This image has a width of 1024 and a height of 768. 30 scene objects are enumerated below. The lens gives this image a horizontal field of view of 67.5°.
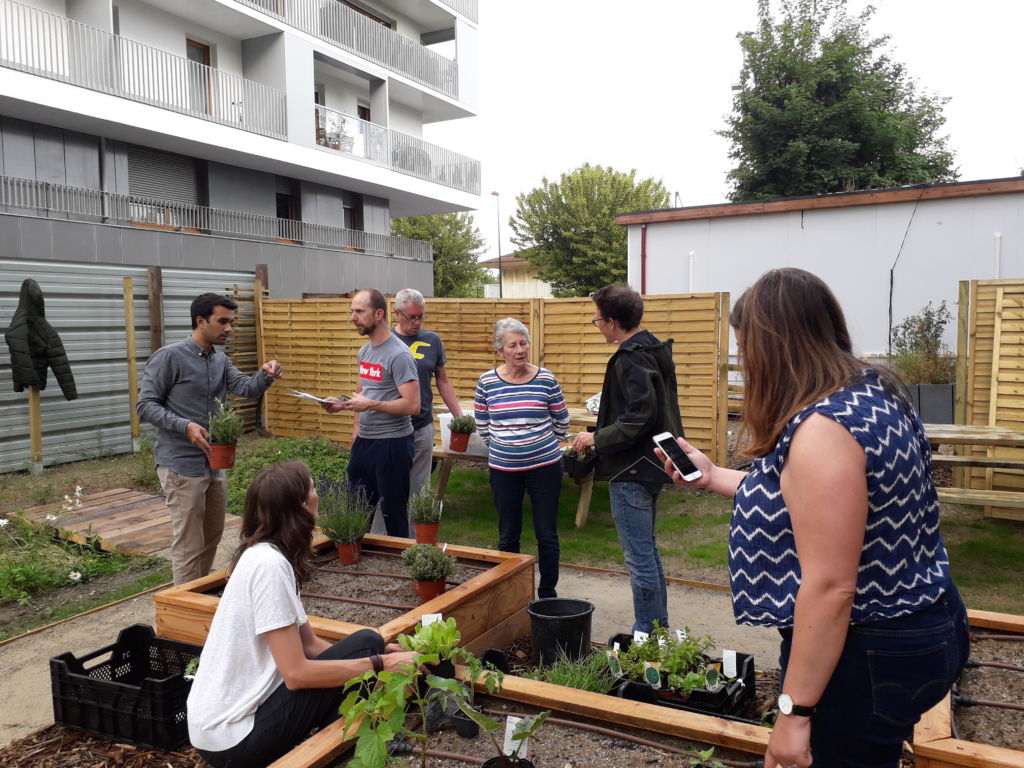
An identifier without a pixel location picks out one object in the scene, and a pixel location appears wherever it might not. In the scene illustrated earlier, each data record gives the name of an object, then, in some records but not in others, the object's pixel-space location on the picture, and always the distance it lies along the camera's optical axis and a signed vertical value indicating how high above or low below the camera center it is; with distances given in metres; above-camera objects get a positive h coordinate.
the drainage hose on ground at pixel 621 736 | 2.39 -1.40
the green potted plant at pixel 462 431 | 5.58 -0.79
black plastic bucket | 3.56 -1.46
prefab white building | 13.22 +1.44
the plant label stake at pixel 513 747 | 2.26 -1.26
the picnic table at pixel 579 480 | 6.96 -1.33
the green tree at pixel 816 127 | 24.97 +6.42
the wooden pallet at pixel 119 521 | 6.16 -1.73
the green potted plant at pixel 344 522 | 4.45 -1.15
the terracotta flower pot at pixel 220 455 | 4.14 -0.71
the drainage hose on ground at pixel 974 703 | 2.61 -1.31
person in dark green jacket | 3.74 -0.55
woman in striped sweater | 4.46 -0.69
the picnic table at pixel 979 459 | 5.79 -1.09
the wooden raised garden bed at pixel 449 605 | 3.41 -1.37
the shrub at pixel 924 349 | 9.75 -0.44
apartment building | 13.52 +4.16
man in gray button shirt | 4.20 -0.52
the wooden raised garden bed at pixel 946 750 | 2.11 -1.22
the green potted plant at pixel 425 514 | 4.18 -1.05
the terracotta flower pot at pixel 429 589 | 3.69 -1.29
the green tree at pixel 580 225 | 32.84 +4.25
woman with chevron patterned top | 1.49 -0.45
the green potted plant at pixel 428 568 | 3.64 -1.17
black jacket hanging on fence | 9.00 -0.23
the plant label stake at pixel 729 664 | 3.11 -1.39
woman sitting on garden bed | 2.35 -1.04
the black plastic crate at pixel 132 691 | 3.03 -1.51
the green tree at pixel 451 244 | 36.84 +3.84
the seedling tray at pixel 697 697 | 2.96 -1.47
